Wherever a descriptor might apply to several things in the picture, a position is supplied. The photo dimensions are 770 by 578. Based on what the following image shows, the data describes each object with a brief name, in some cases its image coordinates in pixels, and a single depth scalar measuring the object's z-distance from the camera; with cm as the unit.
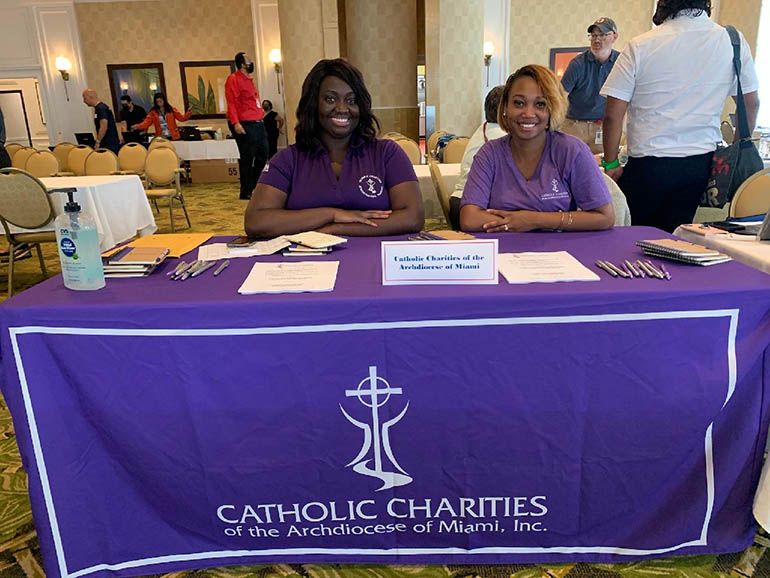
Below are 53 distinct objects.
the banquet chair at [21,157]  617
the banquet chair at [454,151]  488
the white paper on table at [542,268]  126
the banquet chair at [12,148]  728
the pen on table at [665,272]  125
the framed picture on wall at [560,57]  908
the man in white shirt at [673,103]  221
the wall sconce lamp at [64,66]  1052
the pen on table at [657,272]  125
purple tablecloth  119
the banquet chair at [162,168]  570
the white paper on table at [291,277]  123
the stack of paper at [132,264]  137
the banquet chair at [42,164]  591
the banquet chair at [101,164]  606
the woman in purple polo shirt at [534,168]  188
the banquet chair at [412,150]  486
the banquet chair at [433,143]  564
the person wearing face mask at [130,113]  1047
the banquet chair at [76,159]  718
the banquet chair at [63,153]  772
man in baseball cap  376
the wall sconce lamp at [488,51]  864
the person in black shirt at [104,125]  802
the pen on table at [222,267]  139
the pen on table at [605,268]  129
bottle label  125
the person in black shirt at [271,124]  994
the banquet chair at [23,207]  354
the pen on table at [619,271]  127
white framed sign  124
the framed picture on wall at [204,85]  1089
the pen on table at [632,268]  127
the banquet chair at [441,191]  309
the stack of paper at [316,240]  158
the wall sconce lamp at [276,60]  1025
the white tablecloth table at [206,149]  905
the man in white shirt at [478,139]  296
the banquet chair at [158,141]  720
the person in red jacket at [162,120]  989
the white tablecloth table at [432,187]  363
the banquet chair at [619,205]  221
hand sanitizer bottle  124
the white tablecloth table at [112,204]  386
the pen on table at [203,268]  136
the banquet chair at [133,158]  662
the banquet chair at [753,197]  221
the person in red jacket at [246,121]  666
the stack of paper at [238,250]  155
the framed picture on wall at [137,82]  1087
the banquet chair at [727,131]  453
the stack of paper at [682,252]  133
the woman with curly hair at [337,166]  196
